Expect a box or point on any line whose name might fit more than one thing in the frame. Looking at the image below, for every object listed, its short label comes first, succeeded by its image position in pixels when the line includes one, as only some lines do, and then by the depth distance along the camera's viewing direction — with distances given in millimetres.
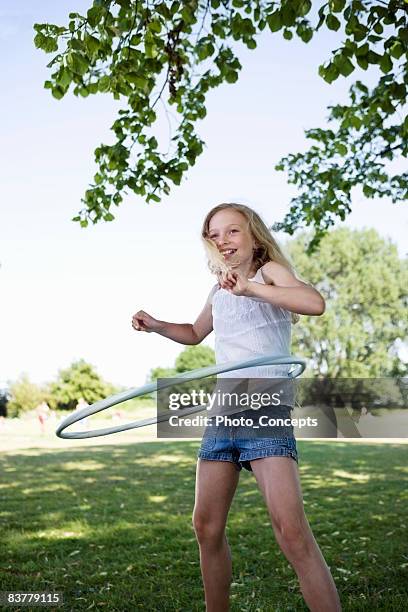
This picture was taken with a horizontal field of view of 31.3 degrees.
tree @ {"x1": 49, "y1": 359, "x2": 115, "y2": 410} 31766
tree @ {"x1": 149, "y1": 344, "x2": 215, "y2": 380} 43500
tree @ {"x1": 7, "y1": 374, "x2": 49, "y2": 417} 35781
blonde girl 2906
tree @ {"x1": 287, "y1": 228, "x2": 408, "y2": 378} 38125
